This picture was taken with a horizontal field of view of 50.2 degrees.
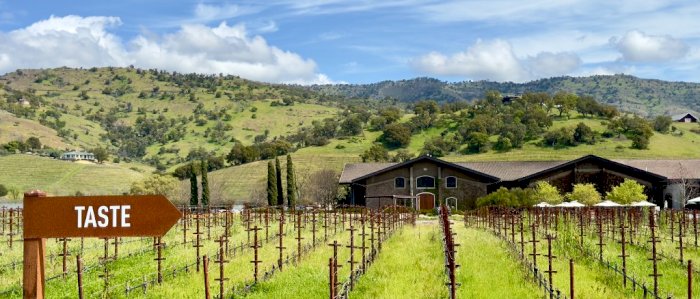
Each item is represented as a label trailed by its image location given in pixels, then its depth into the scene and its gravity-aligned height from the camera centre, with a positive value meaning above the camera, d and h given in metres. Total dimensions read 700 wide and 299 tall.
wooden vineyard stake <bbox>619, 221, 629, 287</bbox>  17.63 -2.64
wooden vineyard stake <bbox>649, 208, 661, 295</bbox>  16.15 -2.39
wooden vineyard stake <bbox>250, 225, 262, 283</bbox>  17.60 -2.31
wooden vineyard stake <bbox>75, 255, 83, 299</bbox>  12.98 -1.69
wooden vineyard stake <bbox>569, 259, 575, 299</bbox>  14.35 -2.17
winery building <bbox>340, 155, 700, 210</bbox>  63.64 -0.76
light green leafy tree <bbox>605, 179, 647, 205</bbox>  55.81 -1.80
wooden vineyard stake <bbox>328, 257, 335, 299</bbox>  12.63 -1.84
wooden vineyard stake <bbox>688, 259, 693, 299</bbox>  14.05 -2.03
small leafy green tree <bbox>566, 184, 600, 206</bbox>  57.56 -1.93
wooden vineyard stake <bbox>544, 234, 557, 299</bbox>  14.82 -2.40
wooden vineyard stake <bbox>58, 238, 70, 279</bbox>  19.15 -2.29
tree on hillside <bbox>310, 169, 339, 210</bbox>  82.25 -1.45
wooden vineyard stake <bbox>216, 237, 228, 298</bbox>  14.28 -1.93
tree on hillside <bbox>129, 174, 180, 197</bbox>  81.81 -1.20
